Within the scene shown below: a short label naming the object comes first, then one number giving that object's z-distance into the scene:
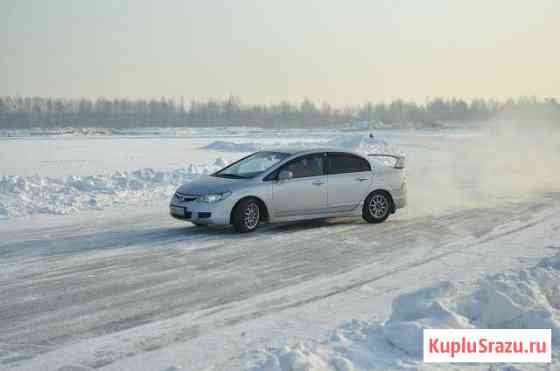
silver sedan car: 12.88
